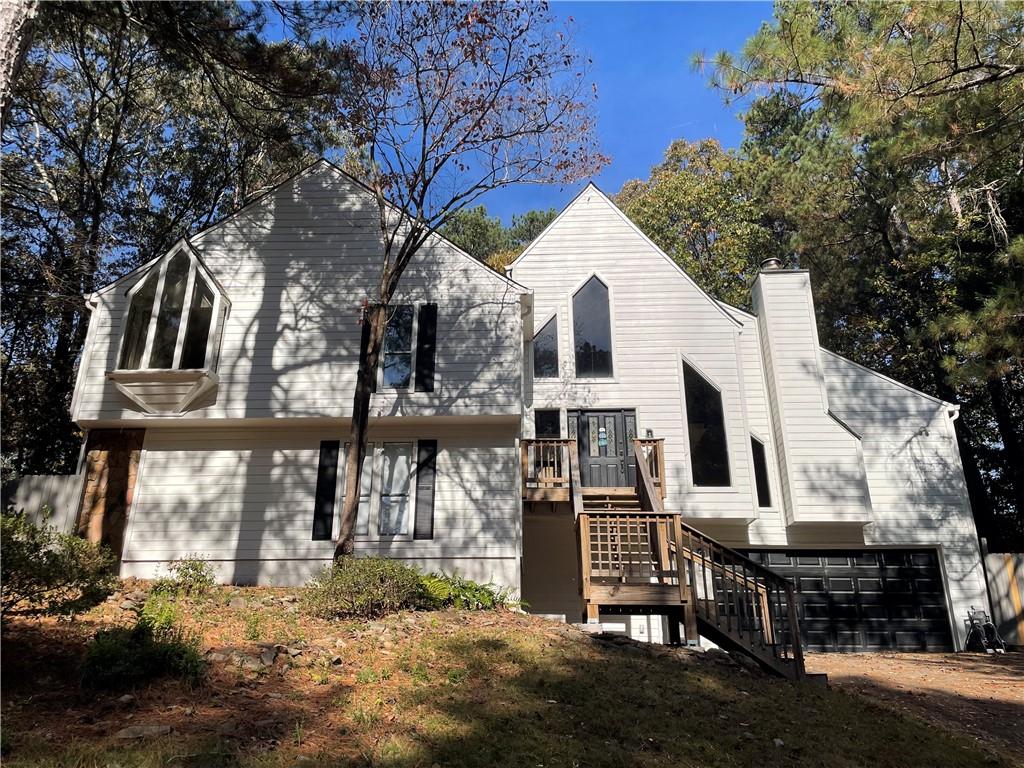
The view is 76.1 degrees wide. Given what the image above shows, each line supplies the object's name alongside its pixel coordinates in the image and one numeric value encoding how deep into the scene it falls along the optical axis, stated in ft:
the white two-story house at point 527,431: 37.52
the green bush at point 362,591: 27.20
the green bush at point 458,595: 30.53
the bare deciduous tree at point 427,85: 35.45
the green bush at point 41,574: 17.98
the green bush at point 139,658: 17.53
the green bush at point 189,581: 31.45
